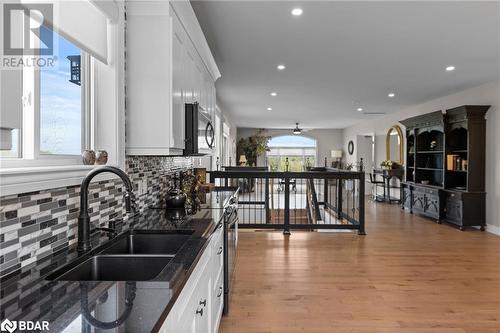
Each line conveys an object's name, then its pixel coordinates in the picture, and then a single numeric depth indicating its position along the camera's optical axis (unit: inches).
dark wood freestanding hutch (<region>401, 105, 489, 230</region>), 242.5
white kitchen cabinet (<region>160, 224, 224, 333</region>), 46.9
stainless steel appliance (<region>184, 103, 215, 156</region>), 104.1
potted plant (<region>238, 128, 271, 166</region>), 599.8
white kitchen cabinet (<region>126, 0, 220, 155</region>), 89.0
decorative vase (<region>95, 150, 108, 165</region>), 71.8
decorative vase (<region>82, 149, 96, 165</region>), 68.8
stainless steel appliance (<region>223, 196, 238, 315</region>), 108.0
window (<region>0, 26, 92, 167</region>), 55.6
